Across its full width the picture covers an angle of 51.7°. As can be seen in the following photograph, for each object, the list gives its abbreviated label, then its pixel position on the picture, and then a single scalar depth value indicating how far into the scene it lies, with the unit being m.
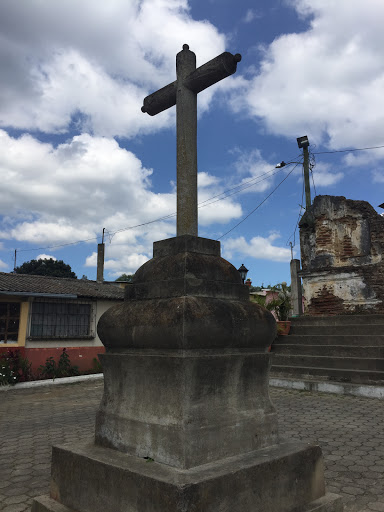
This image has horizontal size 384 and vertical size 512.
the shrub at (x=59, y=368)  11.57
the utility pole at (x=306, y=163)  17.56
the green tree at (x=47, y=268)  39.28
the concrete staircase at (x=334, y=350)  8.15
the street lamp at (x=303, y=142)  18.05
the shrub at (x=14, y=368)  10.38
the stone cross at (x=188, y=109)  2.99
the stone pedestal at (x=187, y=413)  2.18
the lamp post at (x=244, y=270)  9.98
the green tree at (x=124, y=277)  48.01
